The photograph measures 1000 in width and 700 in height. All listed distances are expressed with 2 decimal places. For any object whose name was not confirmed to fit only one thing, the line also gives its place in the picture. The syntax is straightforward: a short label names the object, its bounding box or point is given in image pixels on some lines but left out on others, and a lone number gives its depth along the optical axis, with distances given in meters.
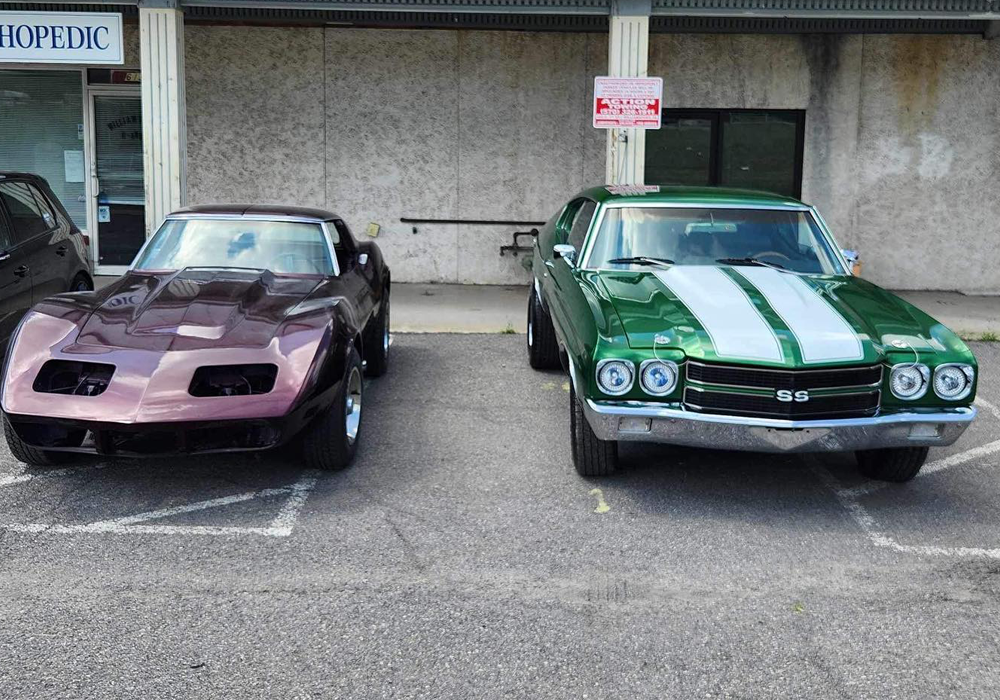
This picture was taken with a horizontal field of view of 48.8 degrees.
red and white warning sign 10.07
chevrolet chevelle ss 5.06
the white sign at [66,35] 9.83
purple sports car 5.02
